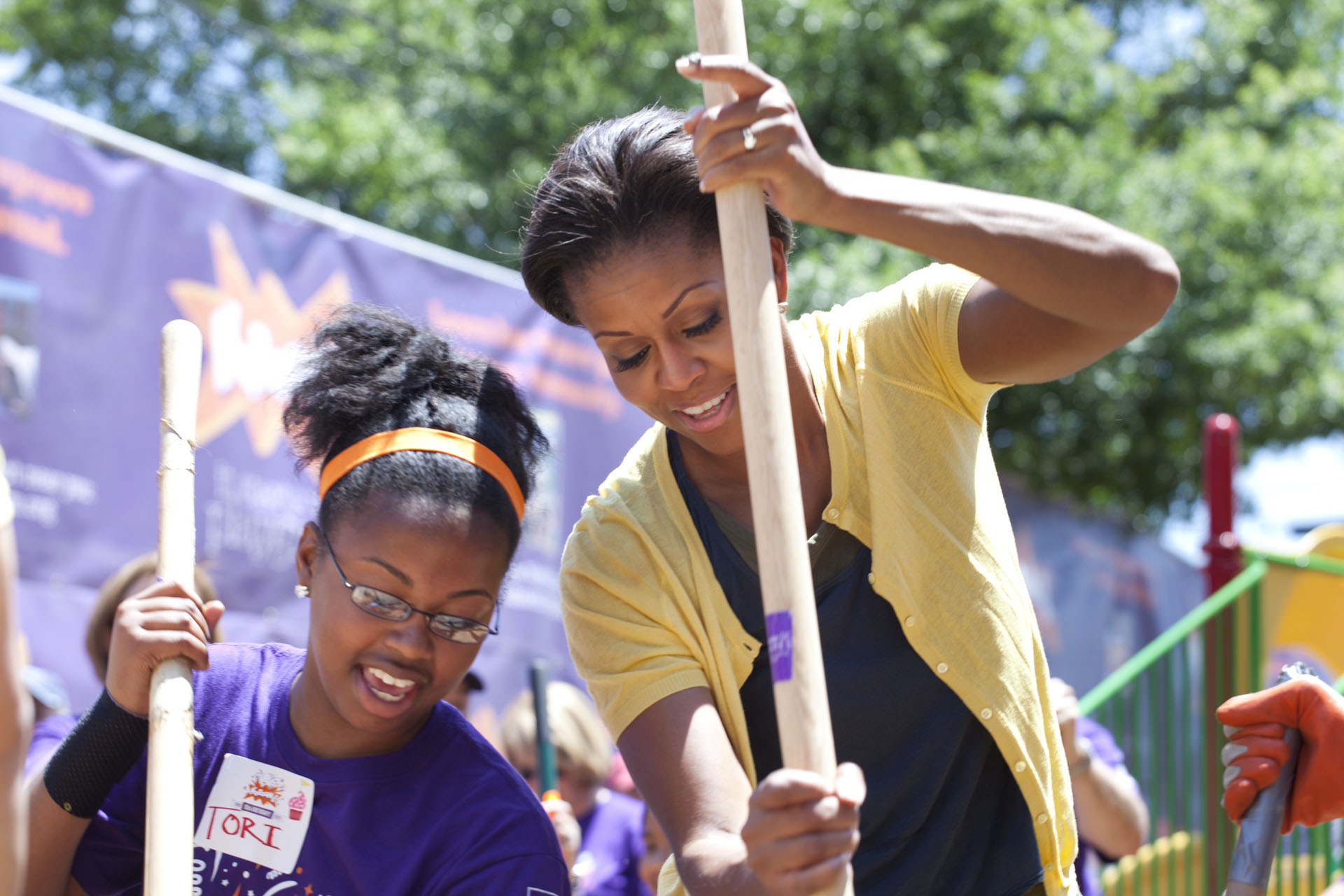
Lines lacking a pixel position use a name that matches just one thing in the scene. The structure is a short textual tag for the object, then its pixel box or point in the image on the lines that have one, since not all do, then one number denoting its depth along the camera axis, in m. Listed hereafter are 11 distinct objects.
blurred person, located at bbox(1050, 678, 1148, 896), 3.73
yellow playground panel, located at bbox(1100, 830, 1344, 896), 5.27
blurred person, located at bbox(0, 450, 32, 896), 1.24
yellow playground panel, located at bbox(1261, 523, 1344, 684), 6.96
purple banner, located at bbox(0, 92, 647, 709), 4.34
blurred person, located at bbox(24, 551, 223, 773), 3.85
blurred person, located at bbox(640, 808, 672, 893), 4.78
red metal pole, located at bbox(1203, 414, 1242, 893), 5.36
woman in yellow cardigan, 2.03
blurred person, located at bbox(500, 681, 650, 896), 4.88
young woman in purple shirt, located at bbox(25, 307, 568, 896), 2.29
